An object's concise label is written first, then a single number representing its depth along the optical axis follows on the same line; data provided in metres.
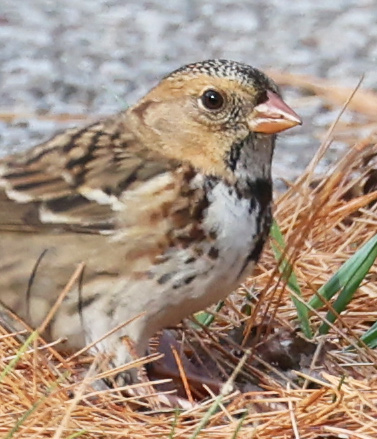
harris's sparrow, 4.34
